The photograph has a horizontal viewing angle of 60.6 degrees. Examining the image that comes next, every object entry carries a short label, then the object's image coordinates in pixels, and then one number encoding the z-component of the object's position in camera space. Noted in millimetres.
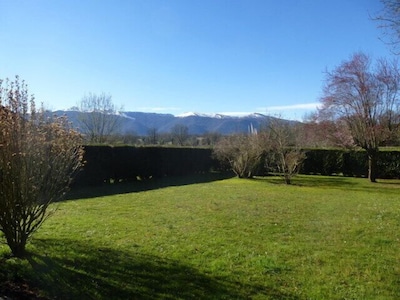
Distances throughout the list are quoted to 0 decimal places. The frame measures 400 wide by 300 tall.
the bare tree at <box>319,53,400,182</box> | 20578
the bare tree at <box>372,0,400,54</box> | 6129
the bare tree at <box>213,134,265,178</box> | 21078
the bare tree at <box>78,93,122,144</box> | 39688
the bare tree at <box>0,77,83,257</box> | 4402
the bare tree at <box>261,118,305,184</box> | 18531
